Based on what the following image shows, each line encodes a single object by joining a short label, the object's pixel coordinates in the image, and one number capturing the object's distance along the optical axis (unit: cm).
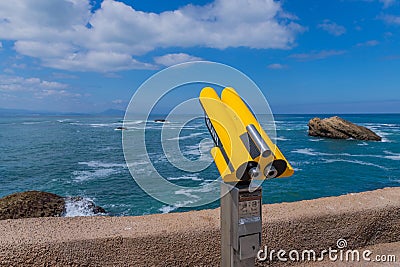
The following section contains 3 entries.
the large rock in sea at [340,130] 3122
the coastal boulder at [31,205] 589
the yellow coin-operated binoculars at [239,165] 157
